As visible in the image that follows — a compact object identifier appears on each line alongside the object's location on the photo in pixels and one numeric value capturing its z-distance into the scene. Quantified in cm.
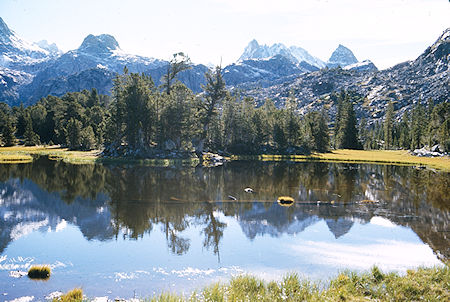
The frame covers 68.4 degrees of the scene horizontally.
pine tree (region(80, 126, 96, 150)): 10631
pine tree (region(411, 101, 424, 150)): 13175
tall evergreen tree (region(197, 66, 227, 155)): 9800
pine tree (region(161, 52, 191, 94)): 9875
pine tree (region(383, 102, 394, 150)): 17160
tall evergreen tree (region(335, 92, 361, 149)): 14950
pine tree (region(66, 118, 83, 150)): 10734
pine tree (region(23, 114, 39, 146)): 12538
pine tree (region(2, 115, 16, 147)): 11606
